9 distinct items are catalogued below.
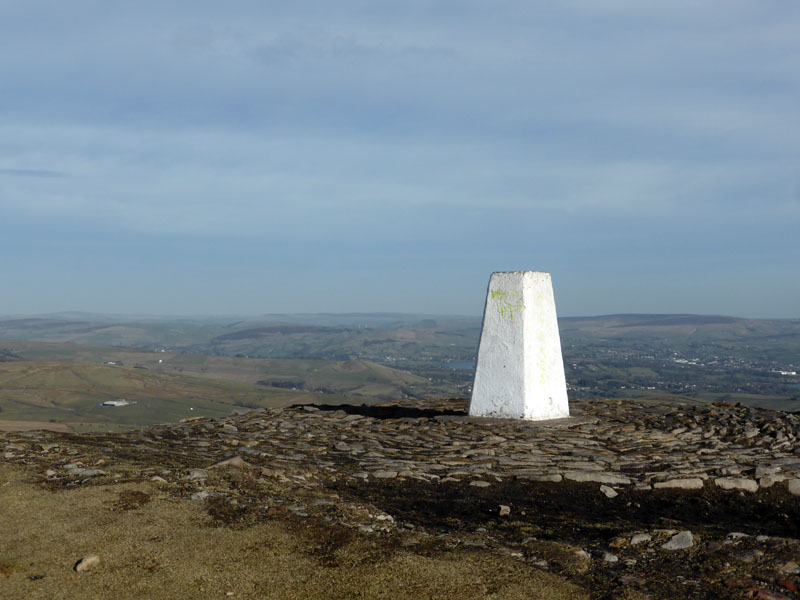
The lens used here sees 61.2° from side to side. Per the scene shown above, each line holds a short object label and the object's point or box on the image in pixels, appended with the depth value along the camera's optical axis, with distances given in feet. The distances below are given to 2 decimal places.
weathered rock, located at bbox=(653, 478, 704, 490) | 37.40
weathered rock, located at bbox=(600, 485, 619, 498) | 36.04
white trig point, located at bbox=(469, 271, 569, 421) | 57.62
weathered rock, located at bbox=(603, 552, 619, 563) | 23.93
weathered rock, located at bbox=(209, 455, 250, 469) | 36.50
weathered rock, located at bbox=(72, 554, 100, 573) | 22.22
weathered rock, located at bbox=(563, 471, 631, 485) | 38.40
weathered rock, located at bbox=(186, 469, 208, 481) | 33.32
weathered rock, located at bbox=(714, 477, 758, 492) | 37.32
